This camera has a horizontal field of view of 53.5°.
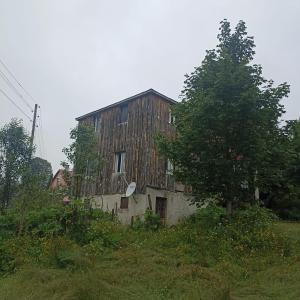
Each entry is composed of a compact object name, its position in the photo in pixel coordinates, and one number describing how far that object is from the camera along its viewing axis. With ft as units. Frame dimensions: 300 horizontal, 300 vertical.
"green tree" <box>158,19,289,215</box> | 35.25
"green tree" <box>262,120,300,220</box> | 64.12
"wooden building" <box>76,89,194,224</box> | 55.63
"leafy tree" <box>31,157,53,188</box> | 39.79
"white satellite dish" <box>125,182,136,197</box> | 53.04
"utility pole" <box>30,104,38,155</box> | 64.17
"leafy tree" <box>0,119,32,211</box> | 45.24
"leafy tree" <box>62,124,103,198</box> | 46.01
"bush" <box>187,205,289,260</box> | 32.13
